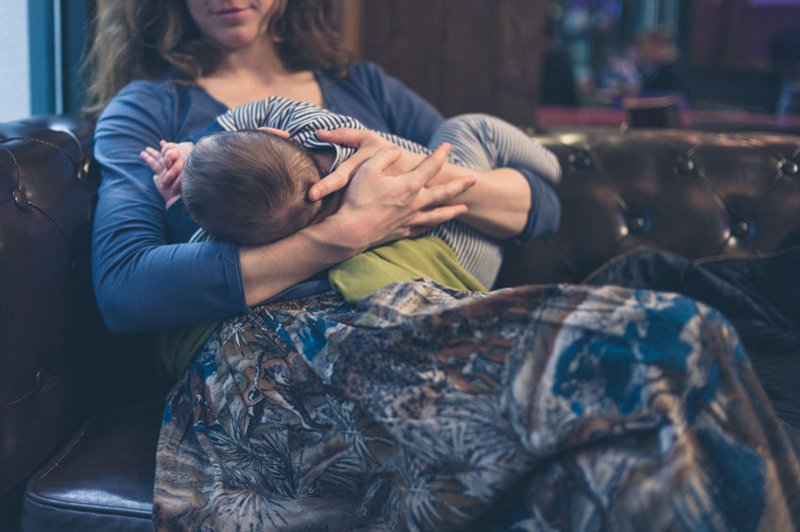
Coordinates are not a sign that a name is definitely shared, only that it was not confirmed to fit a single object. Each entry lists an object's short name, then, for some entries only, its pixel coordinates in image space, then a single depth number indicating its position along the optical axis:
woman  0.92
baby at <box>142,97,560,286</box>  1.19
